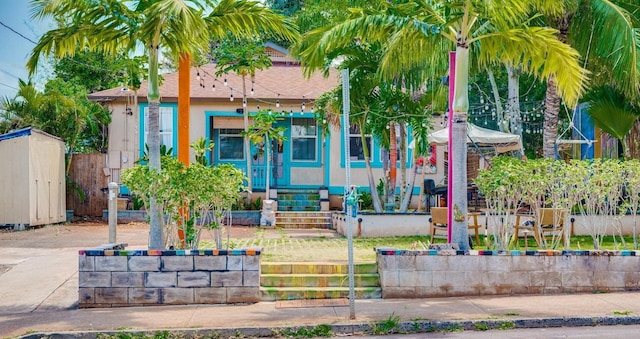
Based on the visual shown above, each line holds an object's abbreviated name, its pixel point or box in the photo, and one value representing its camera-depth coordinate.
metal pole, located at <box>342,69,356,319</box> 7.58
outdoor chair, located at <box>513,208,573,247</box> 10.45
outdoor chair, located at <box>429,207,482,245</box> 12.16
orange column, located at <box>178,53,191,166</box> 10.85
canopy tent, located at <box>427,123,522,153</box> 15.97
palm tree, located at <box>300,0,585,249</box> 9.84
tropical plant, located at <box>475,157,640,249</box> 10.02
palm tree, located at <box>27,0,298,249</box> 9.45
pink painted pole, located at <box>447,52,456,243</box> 10.22
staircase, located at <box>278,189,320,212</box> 19.86
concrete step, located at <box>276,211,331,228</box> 18.17
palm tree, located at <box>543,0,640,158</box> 12.27
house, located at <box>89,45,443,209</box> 20.64
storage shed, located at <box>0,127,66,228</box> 17.45
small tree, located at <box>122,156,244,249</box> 9.34
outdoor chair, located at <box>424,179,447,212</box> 17.41
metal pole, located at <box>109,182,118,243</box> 11.02
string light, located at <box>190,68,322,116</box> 20.00
